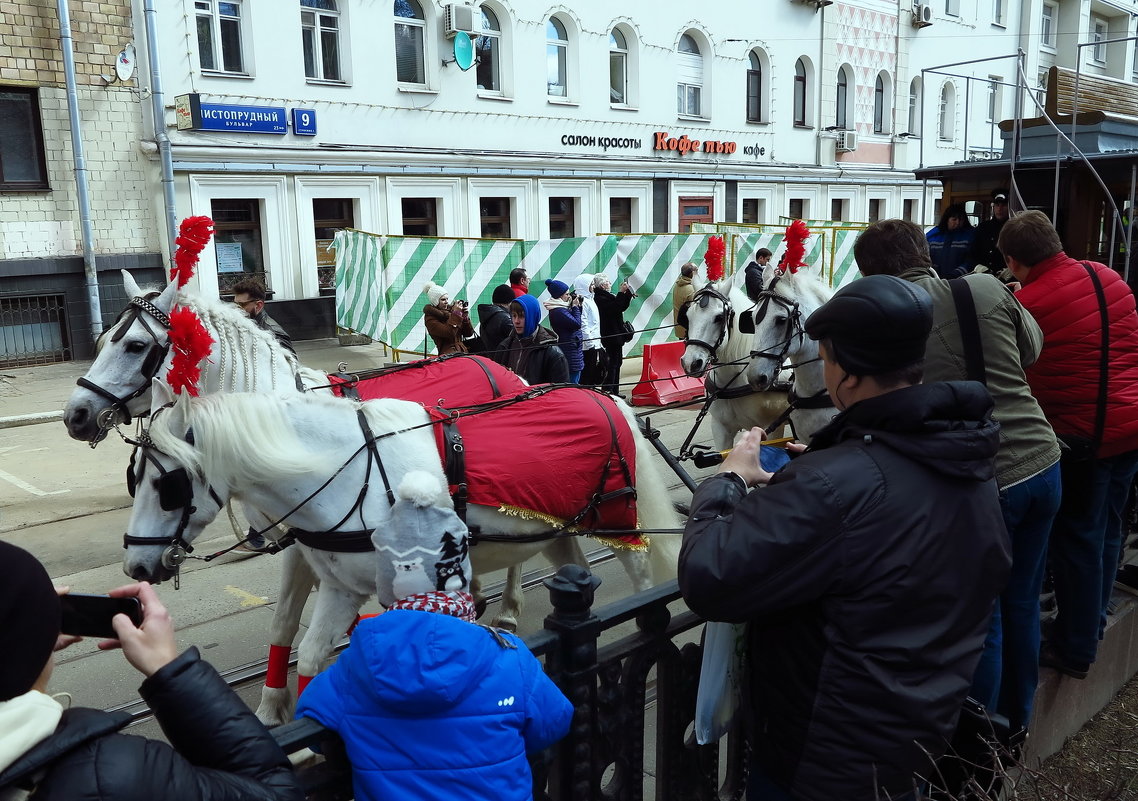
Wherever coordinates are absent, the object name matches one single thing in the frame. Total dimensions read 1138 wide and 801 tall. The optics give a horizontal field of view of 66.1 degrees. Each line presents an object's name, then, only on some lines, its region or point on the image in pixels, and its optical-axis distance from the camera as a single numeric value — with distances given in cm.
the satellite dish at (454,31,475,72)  1802
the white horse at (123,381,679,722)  332
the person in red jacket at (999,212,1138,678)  368
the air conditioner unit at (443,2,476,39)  1778
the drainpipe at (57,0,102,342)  1373
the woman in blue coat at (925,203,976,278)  874
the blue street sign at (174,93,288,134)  1484
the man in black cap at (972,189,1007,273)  846
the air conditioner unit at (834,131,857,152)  2642
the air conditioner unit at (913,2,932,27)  2755
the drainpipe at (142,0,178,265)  1423
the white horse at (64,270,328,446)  425
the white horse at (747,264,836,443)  595
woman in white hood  1214
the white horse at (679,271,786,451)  687
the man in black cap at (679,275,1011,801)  183
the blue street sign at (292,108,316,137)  1633
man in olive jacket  308
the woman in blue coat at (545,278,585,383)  1115
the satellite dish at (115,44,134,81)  1427
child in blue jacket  187
